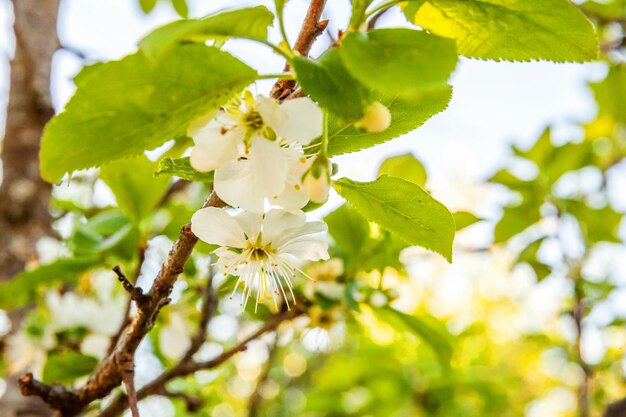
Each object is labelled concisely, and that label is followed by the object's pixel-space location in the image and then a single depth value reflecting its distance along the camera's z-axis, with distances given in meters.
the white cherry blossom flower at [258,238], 0.23
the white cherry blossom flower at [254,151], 0.21
